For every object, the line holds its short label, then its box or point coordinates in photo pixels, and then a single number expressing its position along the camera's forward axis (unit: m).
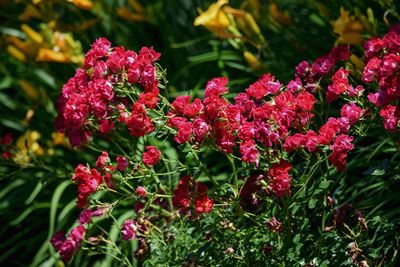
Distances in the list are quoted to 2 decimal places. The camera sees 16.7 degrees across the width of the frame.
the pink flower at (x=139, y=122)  3.67
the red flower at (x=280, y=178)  3.51
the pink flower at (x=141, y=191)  3.75
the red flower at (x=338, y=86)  3.74
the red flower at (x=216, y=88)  3.79
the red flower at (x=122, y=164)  3.83
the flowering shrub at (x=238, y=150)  3.64
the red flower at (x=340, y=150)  3.52
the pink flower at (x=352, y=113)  3.63
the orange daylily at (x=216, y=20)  5.32
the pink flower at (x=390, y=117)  3.60
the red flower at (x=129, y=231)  4.08
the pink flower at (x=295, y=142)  3.53
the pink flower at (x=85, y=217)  4.20
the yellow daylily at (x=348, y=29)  4.87
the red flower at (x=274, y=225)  3.78
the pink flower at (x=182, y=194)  3.78
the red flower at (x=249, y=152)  3.56
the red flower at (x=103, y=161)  3.75
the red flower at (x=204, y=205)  3.75
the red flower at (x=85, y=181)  3.69
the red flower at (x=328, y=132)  3.53
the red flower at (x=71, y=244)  4.08
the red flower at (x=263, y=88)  3.82
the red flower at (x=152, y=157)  3.78
